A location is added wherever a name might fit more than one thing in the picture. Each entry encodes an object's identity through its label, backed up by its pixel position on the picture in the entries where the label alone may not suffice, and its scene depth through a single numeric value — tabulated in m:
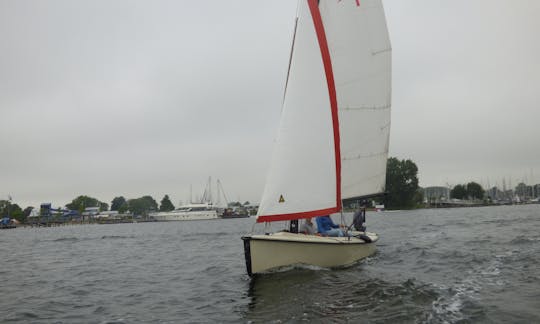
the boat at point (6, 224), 110.47
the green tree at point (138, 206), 177.12
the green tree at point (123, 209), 175.75
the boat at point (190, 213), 128.38
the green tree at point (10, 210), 129.50
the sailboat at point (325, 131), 13.34
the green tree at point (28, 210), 158.65
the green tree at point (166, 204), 172.38
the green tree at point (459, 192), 152.09
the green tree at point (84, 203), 172.34
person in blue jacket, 15.63
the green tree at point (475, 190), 149.06
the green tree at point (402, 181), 110.44
